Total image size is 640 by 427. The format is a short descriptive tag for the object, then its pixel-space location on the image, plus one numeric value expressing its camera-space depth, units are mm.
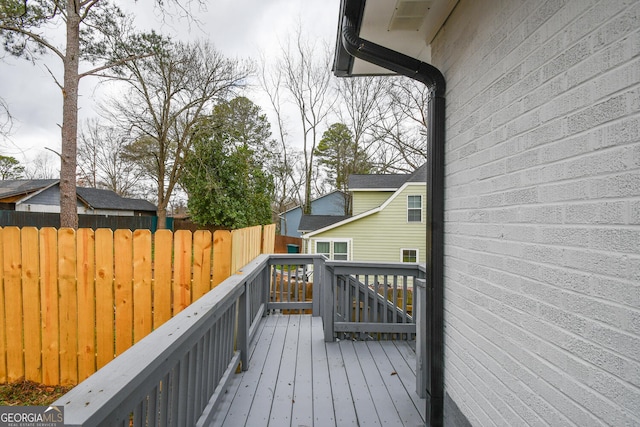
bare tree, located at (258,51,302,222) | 16062
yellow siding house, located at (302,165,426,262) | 11438
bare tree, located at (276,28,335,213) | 15016
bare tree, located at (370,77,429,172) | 14312
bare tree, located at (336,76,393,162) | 15406
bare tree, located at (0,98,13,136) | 6133
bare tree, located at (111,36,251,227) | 12898
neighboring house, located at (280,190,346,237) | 20428
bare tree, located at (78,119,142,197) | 21172
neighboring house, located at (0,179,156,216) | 20094
